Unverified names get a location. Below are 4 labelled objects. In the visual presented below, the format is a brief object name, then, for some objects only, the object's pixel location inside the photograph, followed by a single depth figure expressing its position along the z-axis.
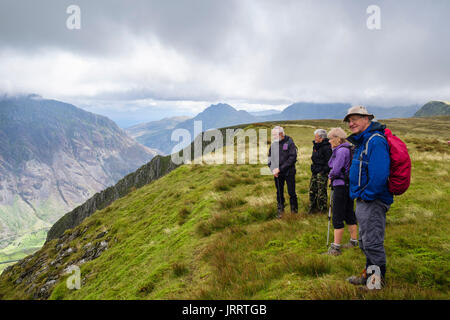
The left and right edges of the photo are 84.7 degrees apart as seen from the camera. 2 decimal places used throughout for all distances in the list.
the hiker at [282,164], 8.62
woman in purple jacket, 5.76
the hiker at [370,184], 4.04
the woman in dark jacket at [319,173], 8.20
